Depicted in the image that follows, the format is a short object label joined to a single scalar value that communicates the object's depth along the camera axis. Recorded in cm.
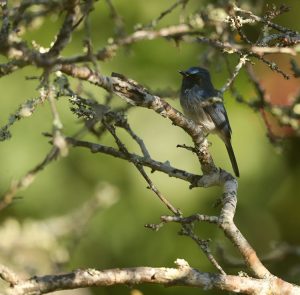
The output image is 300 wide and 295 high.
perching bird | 1265
